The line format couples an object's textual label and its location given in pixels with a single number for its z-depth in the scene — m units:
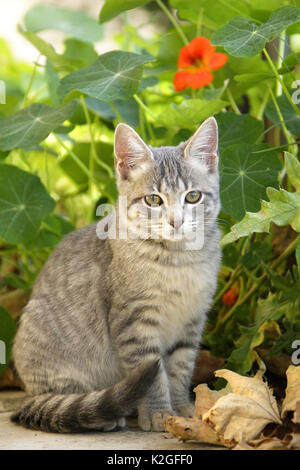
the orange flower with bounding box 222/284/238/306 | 1.01
